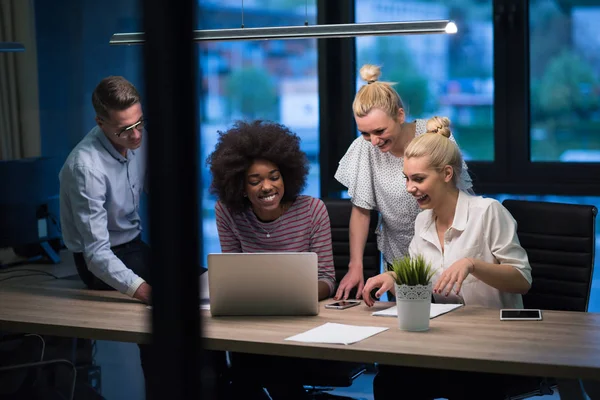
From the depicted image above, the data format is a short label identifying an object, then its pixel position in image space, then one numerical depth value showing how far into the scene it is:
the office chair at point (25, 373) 3.29
